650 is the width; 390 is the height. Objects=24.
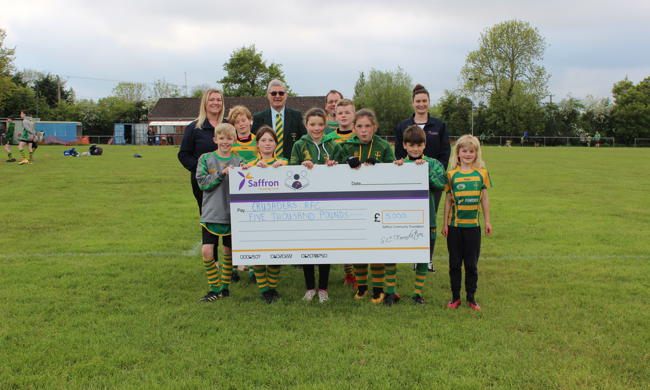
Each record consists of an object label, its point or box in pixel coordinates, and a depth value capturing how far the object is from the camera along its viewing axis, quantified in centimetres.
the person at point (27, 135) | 2086
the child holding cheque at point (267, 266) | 506
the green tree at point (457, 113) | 6522
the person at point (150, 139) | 5702
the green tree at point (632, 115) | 5966
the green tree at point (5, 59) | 3342
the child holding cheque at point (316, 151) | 511
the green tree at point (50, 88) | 7356
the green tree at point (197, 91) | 8991
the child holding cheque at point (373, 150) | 493
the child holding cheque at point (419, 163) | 477
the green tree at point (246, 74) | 7150
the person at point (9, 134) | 2256
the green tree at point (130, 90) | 9469
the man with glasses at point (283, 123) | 615
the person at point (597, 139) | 5632
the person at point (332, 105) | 662
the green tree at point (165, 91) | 9366
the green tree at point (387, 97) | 6931
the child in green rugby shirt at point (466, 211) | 474
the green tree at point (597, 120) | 6191
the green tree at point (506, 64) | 6554
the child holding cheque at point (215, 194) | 502
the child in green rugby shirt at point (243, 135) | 563
